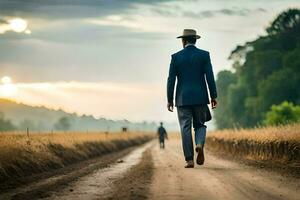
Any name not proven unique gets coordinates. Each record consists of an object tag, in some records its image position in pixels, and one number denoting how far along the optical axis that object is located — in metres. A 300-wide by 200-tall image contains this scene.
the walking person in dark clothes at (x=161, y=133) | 47.67
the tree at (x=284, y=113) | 68.44
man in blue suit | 13.54
